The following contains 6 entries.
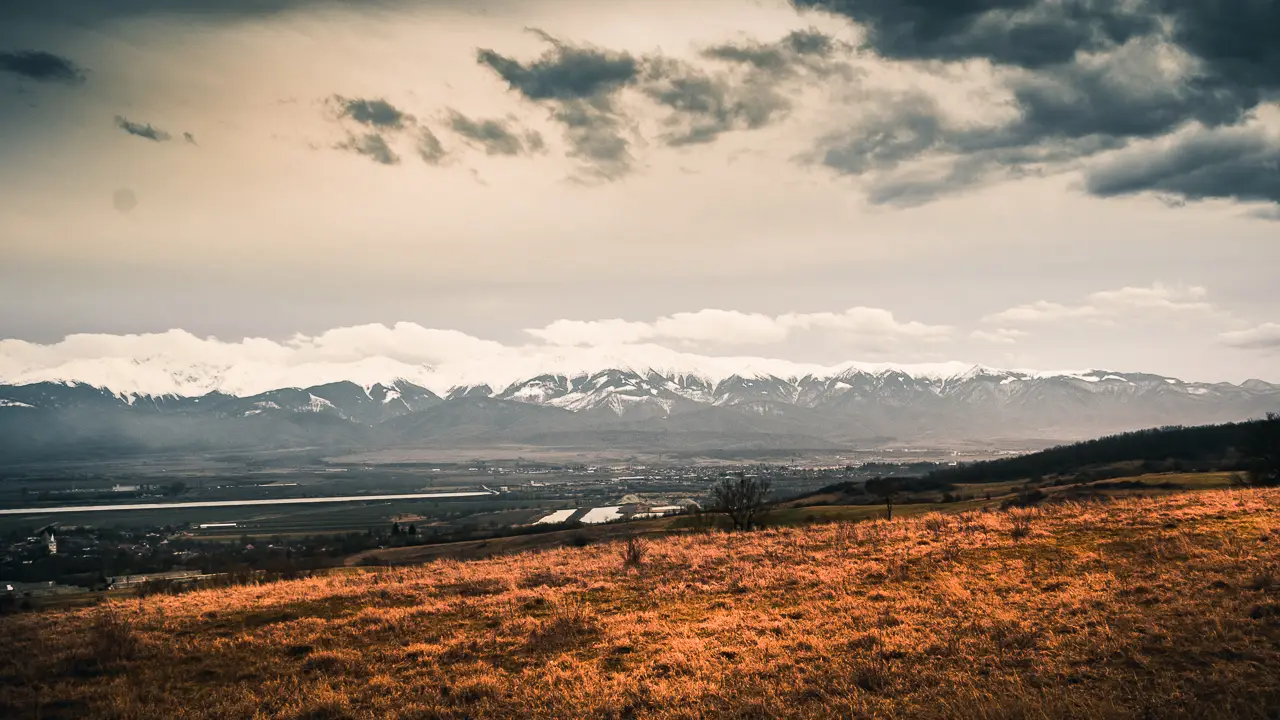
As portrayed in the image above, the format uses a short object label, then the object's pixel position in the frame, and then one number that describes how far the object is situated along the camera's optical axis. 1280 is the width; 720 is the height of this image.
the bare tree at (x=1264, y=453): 58.16
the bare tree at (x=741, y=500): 55.00
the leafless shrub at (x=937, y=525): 33.14
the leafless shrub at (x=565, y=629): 19.06
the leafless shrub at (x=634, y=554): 32.51
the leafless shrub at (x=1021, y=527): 28.95
